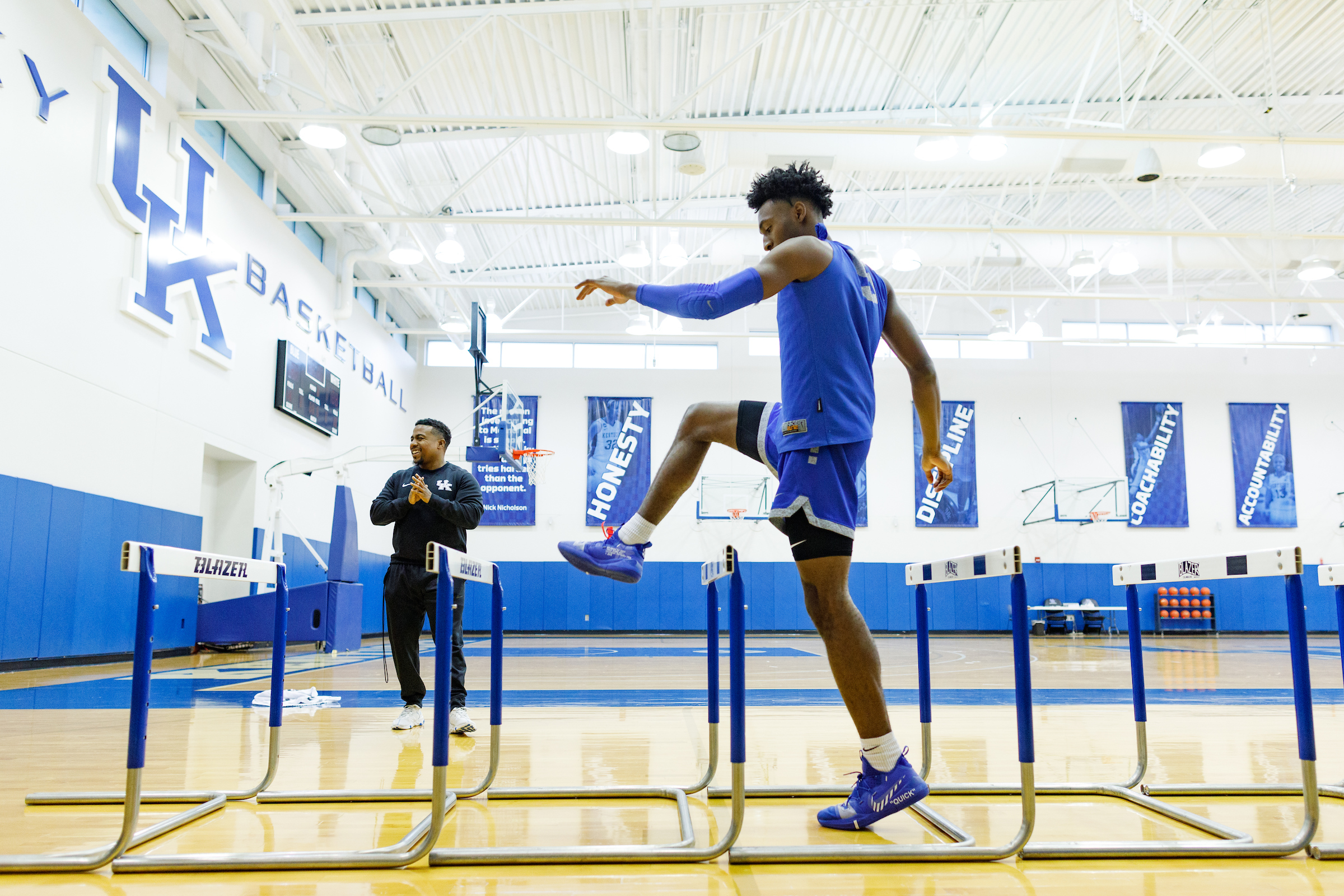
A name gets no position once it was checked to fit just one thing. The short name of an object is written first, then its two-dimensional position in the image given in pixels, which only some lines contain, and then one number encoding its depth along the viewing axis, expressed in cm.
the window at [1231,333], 1798
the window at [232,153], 998
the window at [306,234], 1214
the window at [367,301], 1522
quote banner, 1770
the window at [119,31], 788
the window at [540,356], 1834
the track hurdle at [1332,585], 206
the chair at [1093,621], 1714
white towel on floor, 531
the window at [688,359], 1831
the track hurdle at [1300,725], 207
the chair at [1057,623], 1717
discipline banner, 1798
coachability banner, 1812
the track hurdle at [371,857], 192
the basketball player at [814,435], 226
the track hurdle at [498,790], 260
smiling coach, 422
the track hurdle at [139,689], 189
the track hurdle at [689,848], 199
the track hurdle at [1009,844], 202
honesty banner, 1775
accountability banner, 1816
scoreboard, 1145
